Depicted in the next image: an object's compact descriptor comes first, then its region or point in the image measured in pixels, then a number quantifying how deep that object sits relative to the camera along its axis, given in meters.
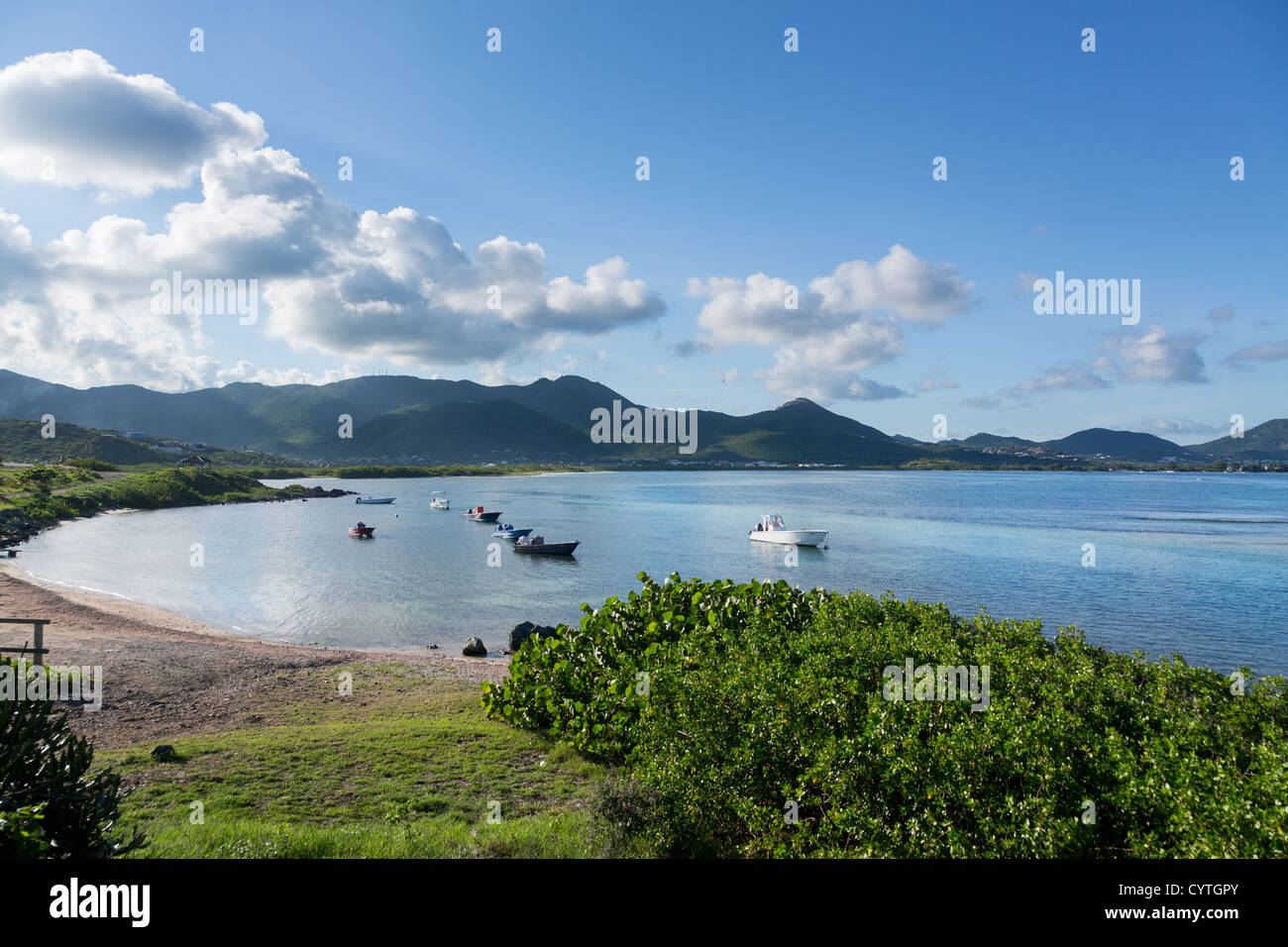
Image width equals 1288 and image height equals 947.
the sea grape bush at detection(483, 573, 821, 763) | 11.90
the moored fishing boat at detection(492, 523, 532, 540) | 66.19
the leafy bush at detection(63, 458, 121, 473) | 114.19
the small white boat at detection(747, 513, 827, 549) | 60.55
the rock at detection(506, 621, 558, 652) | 25.73
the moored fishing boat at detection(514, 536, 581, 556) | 56.66
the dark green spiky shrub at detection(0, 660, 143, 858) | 5.16
